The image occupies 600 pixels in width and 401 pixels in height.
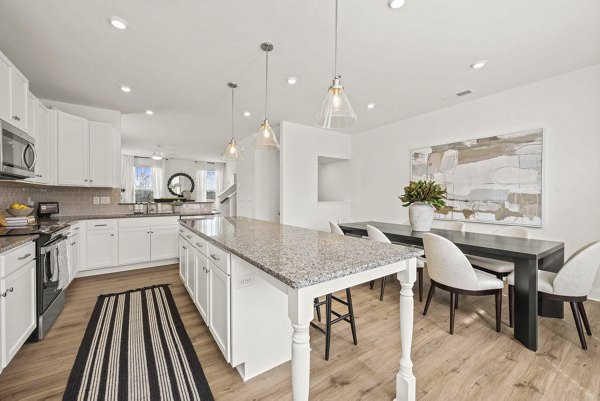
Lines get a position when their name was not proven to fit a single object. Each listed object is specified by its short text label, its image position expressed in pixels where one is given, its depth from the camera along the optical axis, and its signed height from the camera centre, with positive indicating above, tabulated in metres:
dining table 1.86 -0.48
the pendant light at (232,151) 3.11 +0.59
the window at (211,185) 9.69 +0.53
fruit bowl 2.68 -0.15
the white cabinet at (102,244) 3.56 -0.67
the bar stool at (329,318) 1.78 -0.91
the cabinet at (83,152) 3.32 +0.65
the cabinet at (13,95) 2.06 +0.92
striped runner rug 1.50 -1.15
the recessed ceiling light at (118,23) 1.95 +1.39
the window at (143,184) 8.55 +0.49
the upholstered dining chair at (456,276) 2.07 -0.66
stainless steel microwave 2.02 +0.39
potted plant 2.79 -0.03
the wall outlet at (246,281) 1.55 -0.52
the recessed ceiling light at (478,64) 2.61 +1.43
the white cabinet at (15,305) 1.57 -0.75
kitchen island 1.03 -0.32
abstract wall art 3.08 +0.31
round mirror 8.94 +0.54
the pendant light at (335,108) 1.73 +0.64
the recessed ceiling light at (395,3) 1.77 +1.40
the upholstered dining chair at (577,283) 1.79 -0.62
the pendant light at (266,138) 2.50 +0.60
